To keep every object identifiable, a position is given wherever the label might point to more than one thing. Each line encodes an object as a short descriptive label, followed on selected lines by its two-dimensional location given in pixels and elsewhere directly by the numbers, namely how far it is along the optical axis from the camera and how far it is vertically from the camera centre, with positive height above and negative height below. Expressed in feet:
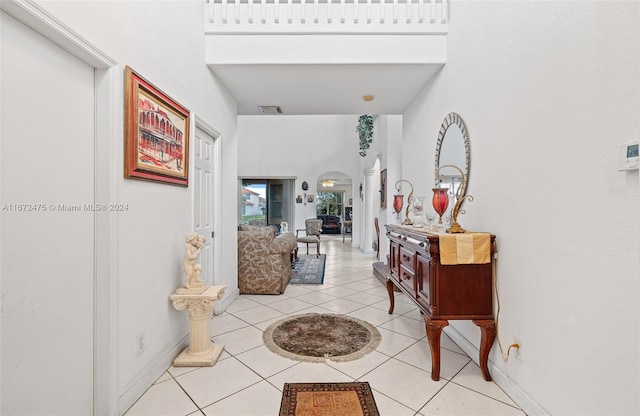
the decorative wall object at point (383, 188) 20.22 +1.41
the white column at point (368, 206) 26.45 +0.18
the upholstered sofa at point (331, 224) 46.11 -2.47
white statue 7.70 -1.44
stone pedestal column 7.48 -3.02
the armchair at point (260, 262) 13.57 -2.44
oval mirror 8.43 +1.62
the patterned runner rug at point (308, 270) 16.28 -3.95
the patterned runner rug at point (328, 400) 5.78 -3.94
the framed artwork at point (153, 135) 5.90 +1.71
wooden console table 6.75 -2.05
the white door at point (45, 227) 4.01 -0.26
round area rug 8.11 -3.96
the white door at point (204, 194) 9.80 +0.49
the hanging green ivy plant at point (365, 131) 24.77 +6.67
